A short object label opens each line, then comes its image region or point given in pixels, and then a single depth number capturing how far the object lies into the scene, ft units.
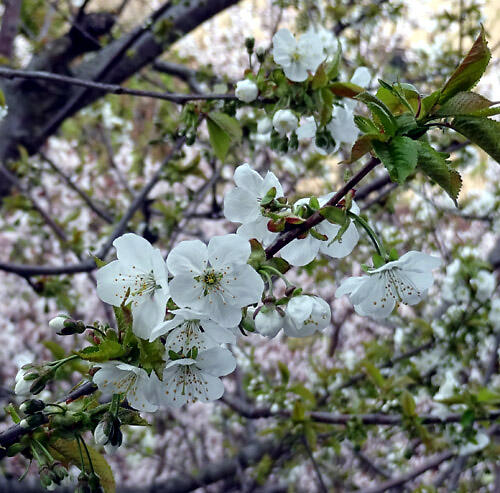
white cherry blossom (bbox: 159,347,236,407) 1.74
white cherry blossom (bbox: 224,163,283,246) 1.79
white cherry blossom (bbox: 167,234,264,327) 1.72
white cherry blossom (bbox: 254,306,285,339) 1.72
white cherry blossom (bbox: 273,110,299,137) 1.88
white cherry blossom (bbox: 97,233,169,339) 1.74
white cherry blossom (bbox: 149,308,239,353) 1.71
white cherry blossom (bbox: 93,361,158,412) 1.71
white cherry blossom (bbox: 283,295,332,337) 1.74
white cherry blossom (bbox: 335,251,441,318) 1.80
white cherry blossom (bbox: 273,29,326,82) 1.91
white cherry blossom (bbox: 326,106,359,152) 1.93
